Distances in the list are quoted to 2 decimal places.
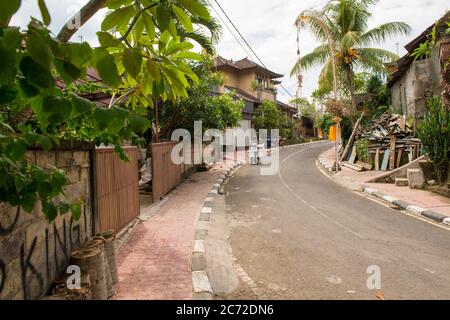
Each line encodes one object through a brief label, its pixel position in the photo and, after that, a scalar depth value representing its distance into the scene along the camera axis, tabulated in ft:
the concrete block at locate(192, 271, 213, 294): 14.53
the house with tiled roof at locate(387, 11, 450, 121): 36.14
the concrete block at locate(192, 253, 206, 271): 17.04
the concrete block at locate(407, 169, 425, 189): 38.14
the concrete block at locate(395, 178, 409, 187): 40.42
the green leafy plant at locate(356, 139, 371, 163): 57.77
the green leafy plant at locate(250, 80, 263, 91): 135.03
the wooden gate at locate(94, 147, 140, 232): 19.12
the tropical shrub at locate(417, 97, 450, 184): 34.68
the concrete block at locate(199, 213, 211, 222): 27.63
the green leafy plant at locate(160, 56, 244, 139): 45.67
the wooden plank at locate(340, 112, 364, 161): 67.26
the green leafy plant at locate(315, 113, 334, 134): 75.82
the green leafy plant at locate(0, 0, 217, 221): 4.11
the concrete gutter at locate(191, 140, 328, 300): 14.96
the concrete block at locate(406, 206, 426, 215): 28.05
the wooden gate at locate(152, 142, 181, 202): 34.83
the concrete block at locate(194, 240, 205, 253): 19.81
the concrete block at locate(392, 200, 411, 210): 30.26
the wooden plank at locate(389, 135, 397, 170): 51.80
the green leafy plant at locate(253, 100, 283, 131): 122.11
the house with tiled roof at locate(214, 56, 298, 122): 130.82
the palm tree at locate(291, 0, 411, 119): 69.41
